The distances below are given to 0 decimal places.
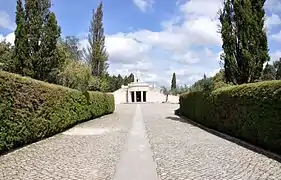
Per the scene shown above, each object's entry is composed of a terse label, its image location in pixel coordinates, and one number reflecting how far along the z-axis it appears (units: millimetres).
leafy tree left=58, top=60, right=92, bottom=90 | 20270
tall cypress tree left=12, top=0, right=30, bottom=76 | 13689
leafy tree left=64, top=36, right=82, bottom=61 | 30091
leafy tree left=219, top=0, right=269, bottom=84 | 8885
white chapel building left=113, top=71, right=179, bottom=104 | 47061
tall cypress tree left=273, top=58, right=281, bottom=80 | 33979
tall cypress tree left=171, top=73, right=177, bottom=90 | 61665
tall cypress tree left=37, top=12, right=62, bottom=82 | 14053
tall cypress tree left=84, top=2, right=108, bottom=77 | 21080
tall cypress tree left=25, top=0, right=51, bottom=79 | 13722
